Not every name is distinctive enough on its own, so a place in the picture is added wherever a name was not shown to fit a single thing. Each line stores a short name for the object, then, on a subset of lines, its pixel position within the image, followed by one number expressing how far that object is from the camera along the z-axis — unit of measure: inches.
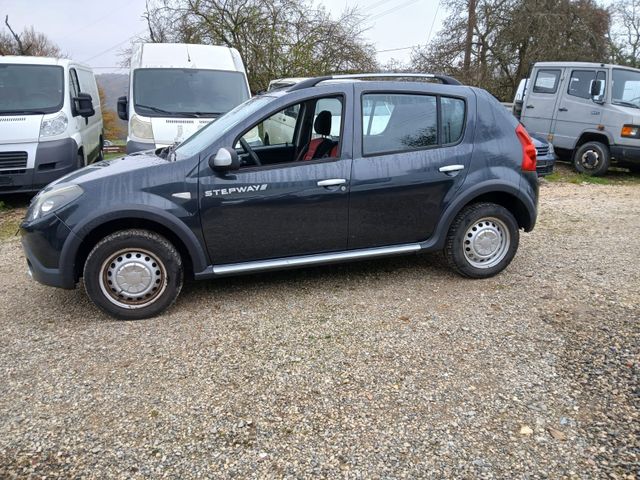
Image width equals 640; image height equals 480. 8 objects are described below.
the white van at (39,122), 288.4
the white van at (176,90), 300.7
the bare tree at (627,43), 938.1
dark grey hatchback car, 147.6
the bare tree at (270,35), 776.3
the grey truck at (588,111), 396.8
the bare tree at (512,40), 795.4
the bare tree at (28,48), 1278.3
